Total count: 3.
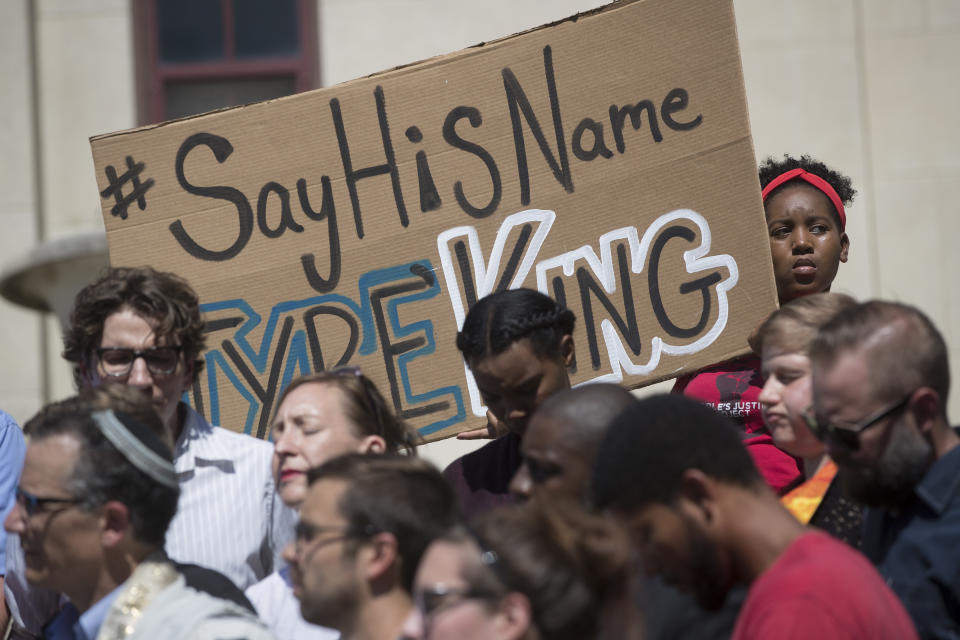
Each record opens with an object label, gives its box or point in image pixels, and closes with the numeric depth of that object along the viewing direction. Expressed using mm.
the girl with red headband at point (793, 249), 7121
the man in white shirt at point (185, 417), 6195
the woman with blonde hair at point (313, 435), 5621
